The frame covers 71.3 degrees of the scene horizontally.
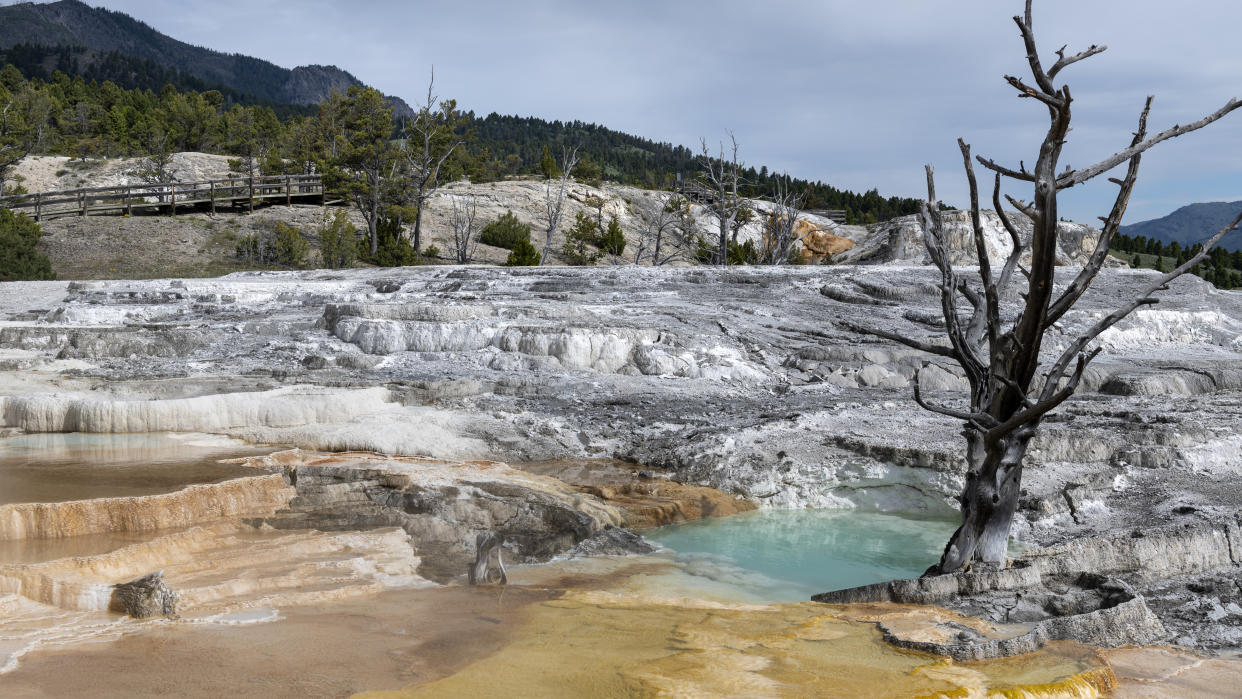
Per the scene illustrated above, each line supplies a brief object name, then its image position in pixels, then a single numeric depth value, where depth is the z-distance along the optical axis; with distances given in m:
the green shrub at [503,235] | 30.25
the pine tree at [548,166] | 42.87
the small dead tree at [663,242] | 35.44
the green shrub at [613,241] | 31.72
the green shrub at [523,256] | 23.77
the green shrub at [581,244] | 29.94
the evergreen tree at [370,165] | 25.47
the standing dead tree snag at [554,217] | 24.73
